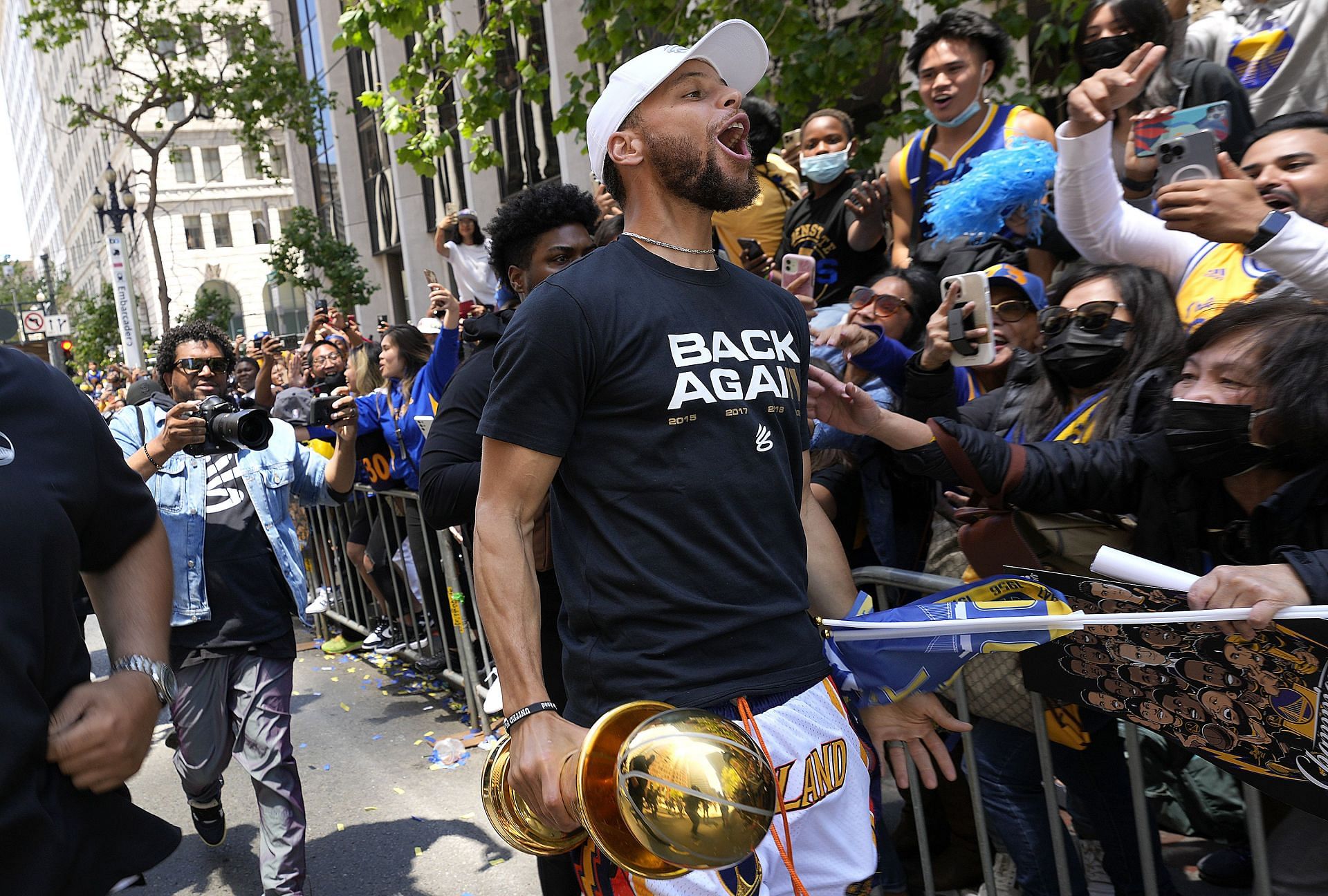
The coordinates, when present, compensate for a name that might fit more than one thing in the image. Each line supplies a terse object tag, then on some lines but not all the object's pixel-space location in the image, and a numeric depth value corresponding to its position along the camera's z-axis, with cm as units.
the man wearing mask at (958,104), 423
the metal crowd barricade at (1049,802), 220
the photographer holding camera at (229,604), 384
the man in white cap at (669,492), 196
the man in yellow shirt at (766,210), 496
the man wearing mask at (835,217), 444
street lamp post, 1938
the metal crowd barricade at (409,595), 527
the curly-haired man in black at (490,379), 292
